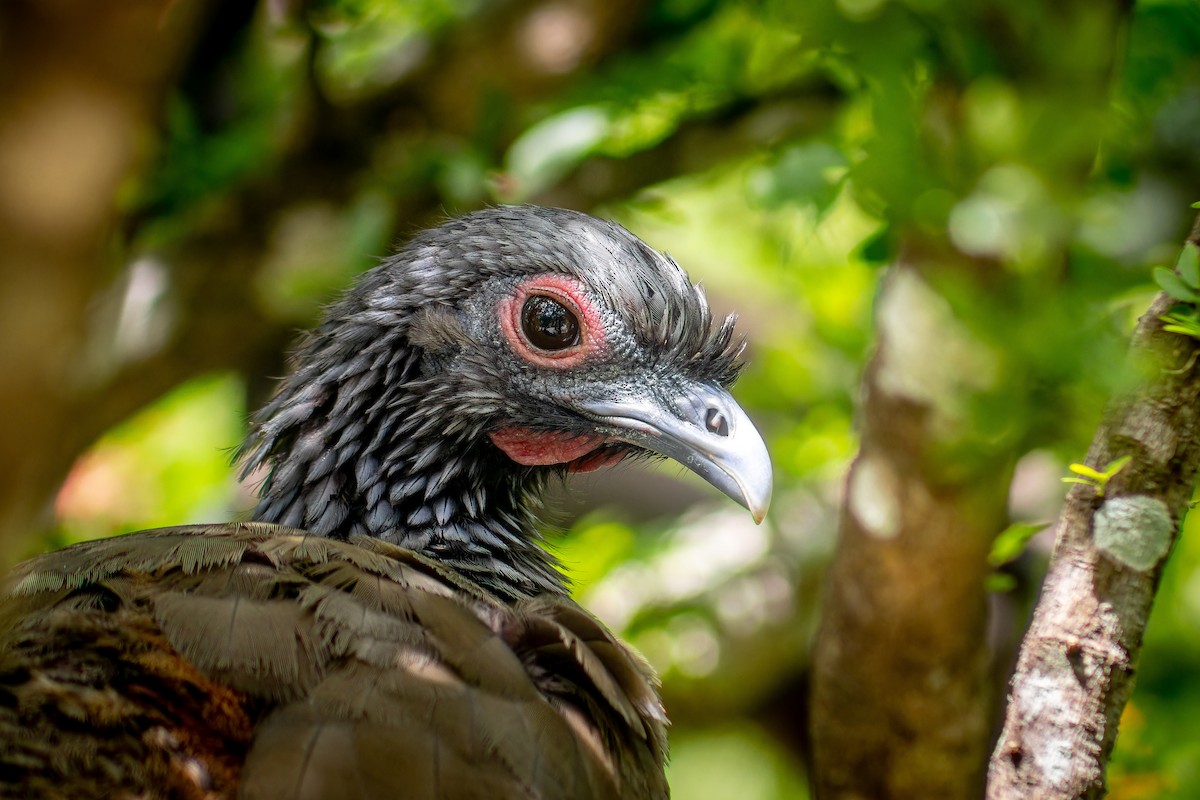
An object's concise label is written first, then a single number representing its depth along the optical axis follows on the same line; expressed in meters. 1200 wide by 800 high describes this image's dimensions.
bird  4.14
